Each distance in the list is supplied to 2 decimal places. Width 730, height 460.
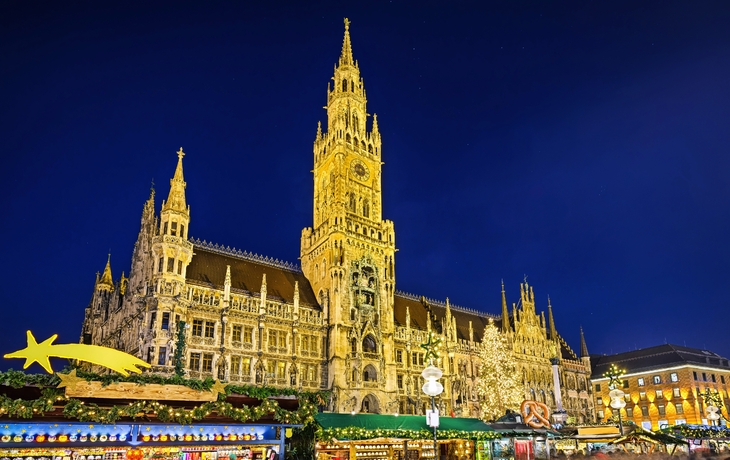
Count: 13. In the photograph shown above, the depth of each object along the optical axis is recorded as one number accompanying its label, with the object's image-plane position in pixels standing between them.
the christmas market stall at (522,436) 41.81
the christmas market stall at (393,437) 31.97
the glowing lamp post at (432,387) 27.45
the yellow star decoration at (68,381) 21.91
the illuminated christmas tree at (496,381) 67.06
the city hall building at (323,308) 55.03
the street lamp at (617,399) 47.69
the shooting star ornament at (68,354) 22.84
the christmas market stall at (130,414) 21.86
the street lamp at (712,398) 78.71
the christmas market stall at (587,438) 48.49
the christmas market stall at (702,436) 55.08
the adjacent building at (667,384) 95.12
